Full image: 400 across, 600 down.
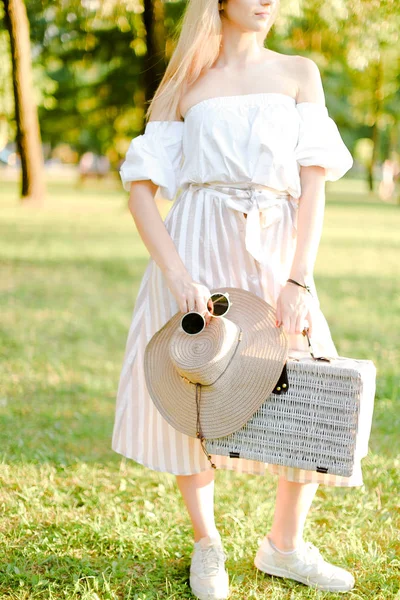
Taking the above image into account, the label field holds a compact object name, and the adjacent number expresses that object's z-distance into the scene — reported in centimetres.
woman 231
